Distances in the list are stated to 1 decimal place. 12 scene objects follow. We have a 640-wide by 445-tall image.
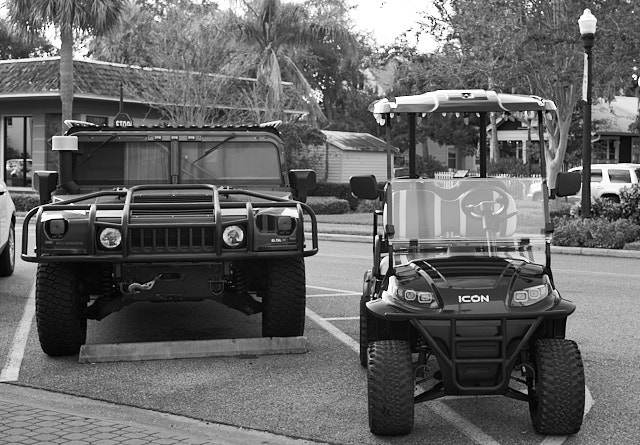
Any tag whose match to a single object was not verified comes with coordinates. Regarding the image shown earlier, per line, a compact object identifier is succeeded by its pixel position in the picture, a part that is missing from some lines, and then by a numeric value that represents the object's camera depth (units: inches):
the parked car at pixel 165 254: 286.4
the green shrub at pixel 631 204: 812.6
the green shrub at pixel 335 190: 1494.8
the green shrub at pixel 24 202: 1196.5
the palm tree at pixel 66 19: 1111.6
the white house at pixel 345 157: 1566.2
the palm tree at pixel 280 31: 1517.0
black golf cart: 210.8
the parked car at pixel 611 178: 1196.5
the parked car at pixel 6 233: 480.4
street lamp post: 755.4
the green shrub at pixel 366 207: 1297.5
